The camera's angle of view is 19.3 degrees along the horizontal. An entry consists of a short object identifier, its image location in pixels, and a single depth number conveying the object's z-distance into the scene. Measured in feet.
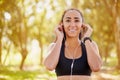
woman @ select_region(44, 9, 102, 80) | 11.35
